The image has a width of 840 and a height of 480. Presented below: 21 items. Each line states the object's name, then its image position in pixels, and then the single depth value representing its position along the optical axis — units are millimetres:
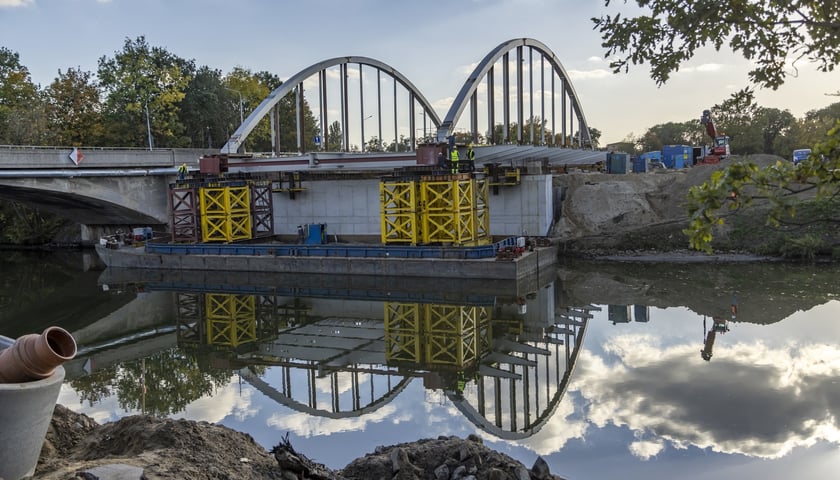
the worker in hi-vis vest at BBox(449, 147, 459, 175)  30133
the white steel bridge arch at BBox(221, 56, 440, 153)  44684
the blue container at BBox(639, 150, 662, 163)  60806
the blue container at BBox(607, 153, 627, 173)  48312
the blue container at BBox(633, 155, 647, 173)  52281
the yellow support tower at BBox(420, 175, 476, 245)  30062
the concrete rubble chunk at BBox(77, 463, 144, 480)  5949
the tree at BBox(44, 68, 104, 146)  55719
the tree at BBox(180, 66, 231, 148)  63812
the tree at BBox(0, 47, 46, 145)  49062
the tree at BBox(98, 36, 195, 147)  55812
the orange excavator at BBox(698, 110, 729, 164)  50531
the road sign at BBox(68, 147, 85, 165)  38188
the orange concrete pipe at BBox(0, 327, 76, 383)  6133
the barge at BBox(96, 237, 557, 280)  28750
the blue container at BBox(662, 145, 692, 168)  56438
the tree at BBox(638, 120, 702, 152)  90375
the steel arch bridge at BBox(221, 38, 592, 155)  42500
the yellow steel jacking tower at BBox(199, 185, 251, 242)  35562
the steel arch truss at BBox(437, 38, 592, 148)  40125
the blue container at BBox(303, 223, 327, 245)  37156
